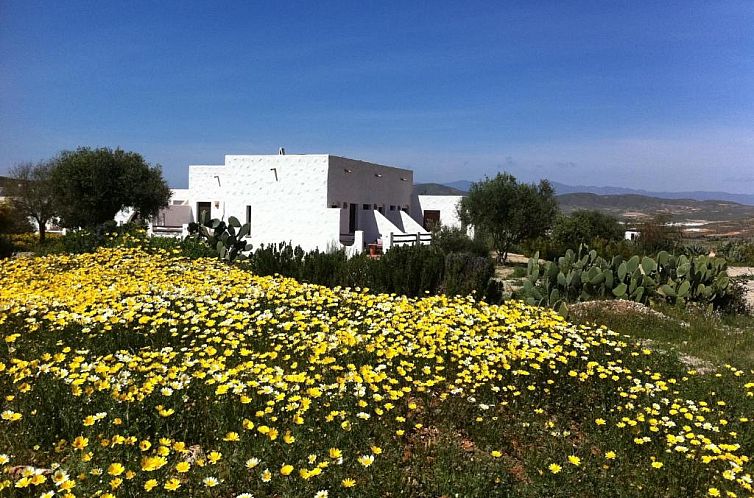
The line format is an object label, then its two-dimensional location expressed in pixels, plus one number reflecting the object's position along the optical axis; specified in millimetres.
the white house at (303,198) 28341
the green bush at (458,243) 22891
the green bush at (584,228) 33375
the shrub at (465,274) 11078
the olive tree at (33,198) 35125
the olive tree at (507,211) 26359
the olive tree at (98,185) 29516
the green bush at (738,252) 31547
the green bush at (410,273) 11133
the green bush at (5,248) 17270
